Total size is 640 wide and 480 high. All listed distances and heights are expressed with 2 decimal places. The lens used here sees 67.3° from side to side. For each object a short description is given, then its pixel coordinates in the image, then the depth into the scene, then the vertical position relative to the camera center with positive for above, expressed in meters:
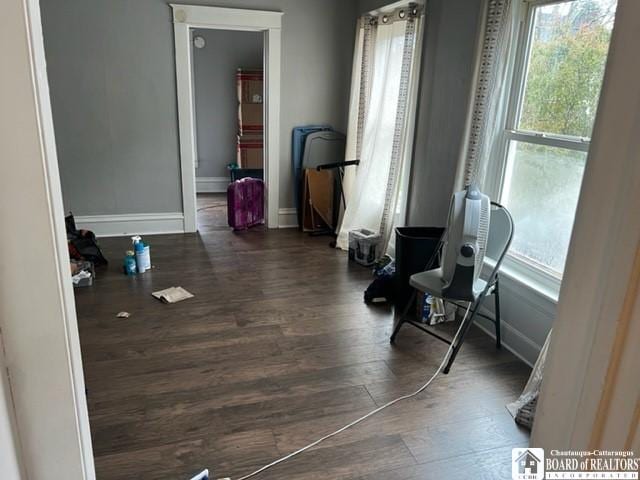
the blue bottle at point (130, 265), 3.91 -1.32
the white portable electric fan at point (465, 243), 2.49 -0.67
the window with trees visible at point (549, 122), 2.39 -0.04
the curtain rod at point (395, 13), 3.66 +0.76
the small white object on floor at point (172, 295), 3.45 -1.38
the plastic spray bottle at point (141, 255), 3.95 -1.25
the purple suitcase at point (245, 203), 5.12 -1.07
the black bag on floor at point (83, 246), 3.93 -1.20
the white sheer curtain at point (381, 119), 3.83 -0.10
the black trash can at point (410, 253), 3.22 -0.94
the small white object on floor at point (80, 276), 3.62 -1.33
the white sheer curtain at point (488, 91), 2.72 +0.12
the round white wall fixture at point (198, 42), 6.29 +0.73
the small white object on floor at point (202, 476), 1.74 -1.32
